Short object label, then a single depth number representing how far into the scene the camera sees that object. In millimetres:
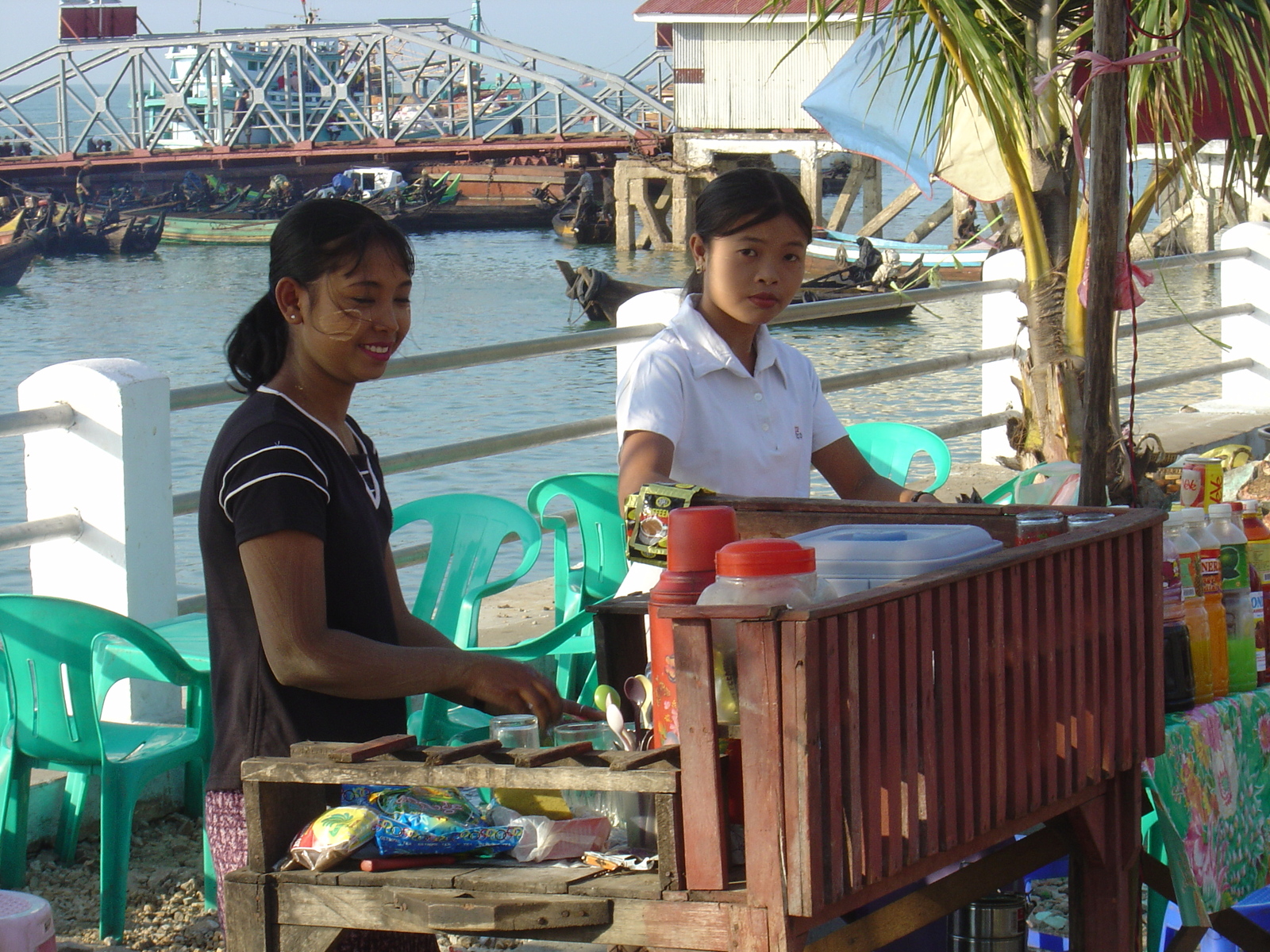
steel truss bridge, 51219
